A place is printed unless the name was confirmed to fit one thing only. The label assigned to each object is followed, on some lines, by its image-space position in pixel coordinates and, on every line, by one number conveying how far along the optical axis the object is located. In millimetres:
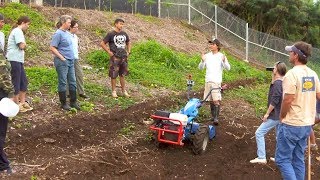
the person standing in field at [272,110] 7086
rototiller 7227
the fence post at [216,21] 20953
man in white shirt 8914
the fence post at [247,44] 19784
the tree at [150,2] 19938
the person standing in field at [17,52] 7707
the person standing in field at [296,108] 5473
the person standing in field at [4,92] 5801
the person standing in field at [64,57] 8336
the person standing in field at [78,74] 9328
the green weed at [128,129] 8281
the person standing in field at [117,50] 9828
